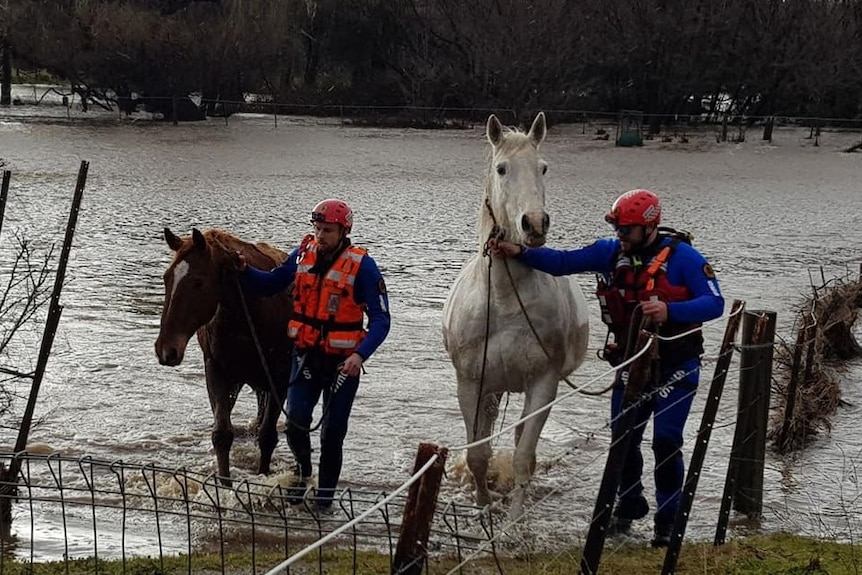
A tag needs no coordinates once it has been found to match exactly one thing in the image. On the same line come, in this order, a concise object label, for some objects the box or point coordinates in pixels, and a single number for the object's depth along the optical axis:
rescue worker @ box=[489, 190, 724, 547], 6.03
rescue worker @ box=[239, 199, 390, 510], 6.72
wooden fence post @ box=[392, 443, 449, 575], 3.58
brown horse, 6.89
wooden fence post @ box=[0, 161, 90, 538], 6.50
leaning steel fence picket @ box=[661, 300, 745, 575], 4.96
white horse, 6.57
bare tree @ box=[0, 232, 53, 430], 7.14
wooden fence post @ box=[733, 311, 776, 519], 6.47
